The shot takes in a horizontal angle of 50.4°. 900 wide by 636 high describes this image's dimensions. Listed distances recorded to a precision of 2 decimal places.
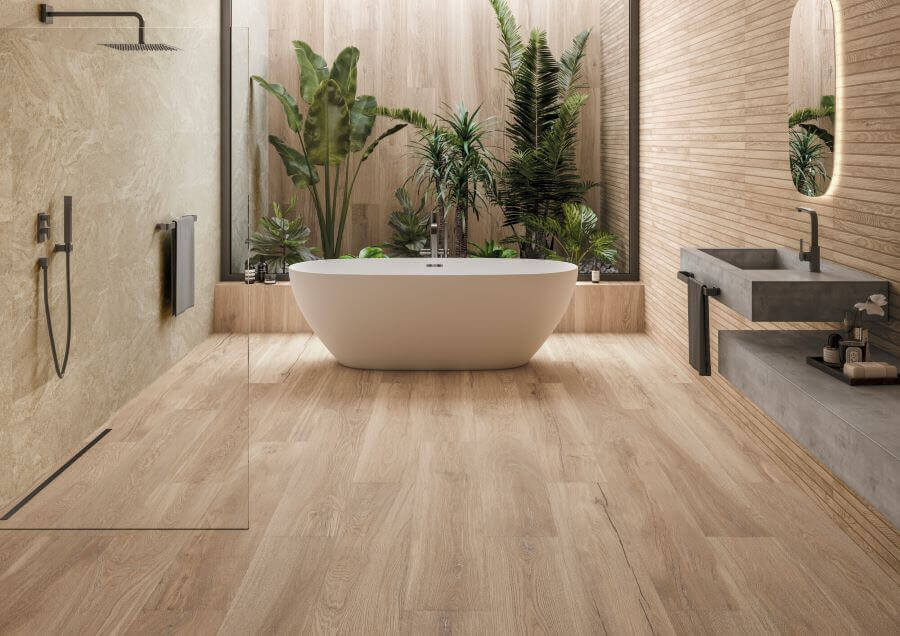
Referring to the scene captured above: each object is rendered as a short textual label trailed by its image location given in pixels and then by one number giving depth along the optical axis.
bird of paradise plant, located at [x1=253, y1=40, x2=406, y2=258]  6.59
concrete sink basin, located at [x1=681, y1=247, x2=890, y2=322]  3.04
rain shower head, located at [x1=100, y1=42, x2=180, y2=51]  3.12
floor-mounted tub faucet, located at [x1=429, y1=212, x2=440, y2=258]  6.31
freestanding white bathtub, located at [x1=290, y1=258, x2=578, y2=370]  5.23
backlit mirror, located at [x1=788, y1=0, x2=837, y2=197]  3.46
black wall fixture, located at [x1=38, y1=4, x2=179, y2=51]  3.55
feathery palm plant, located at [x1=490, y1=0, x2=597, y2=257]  6.61
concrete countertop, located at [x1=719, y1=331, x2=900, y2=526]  2.09
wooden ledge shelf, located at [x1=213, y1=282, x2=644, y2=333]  6.70
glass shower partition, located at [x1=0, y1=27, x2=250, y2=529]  3.11
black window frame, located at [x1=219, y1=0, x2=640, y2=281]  6.84
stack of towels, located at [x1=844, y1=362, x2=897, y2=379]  2.64
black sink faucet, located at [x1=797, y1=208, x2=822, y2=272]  3.42
